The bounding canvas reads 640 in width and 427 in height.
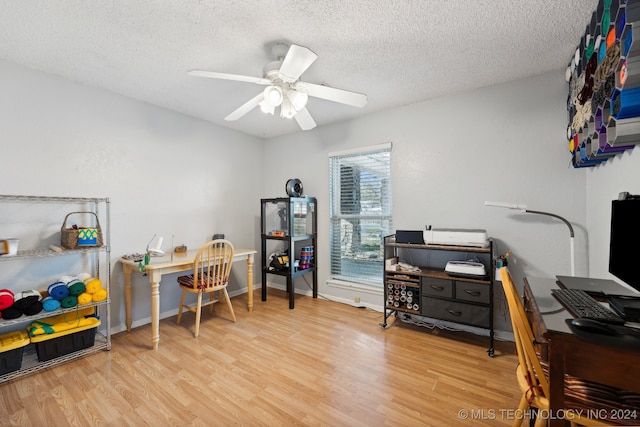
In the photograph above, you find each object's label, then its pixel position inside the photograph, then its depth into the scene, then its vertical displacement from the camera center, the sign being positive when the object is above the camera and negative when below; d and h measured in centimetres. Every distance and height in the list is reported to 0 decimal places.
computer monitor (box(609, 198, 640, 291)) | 114 -17
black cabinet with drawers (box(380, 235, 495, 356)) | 223 -73
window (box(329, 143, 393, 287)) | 318 -4
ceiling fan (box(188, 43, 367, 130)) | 161 +86
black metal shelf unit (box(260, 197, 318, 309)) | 335 -33
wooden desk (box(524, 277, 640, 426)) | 85 -53
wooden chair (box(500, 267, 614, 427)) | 105 -68
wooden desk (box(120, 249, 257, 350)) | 231 -57
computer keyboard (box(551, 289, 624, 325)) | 103 -44
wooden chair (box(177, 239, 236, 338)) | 255 -69
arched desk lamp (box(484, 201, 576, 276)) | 197 -5
